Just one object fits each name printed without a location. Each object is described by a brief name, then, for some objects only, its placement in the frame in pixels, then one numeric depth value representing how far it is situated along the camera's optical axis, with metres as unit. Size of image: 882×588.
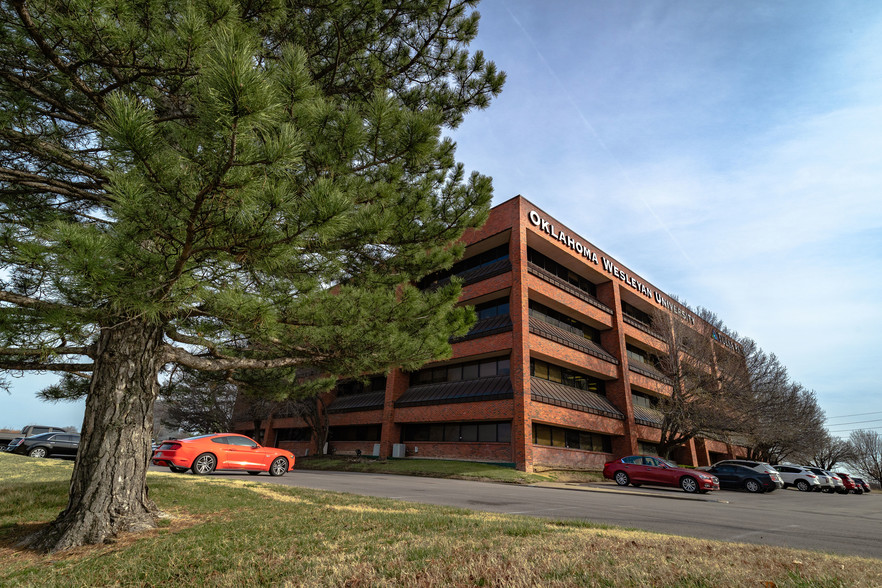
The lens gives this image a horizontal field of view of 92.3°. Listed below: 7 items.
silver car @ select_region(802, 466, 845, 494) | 24.84
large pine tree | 3.48
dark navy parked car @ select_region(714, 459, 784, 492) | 18.98
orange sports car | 13.07
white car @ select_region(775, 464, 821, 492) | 24.04
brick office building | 21.59
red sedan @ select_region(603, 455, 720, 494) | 15.33
